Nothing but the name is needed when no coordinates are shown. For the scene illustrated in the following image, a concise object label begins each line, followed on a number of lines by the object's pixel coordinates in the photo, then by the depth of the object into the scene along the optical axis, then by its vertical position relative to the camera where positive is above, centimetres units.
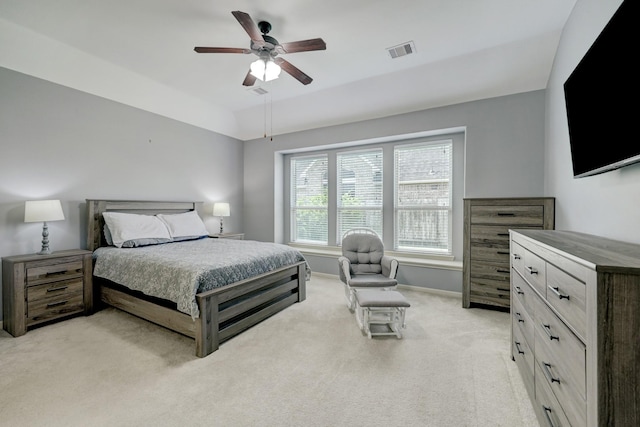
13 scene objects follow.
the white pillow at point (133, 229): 337 -24
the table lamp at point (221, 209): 489 +6
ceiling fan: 229 +153
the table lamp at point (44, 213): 275 -2
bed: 231 -85
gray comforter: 232 -56
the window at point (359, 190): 472 +43
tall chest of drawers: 302 -33
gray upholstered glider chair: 313 -70
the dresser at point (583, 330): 81 -43
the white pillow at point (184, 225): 397 -21
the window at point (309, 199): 527 +29
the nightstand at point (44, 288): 262 -84
